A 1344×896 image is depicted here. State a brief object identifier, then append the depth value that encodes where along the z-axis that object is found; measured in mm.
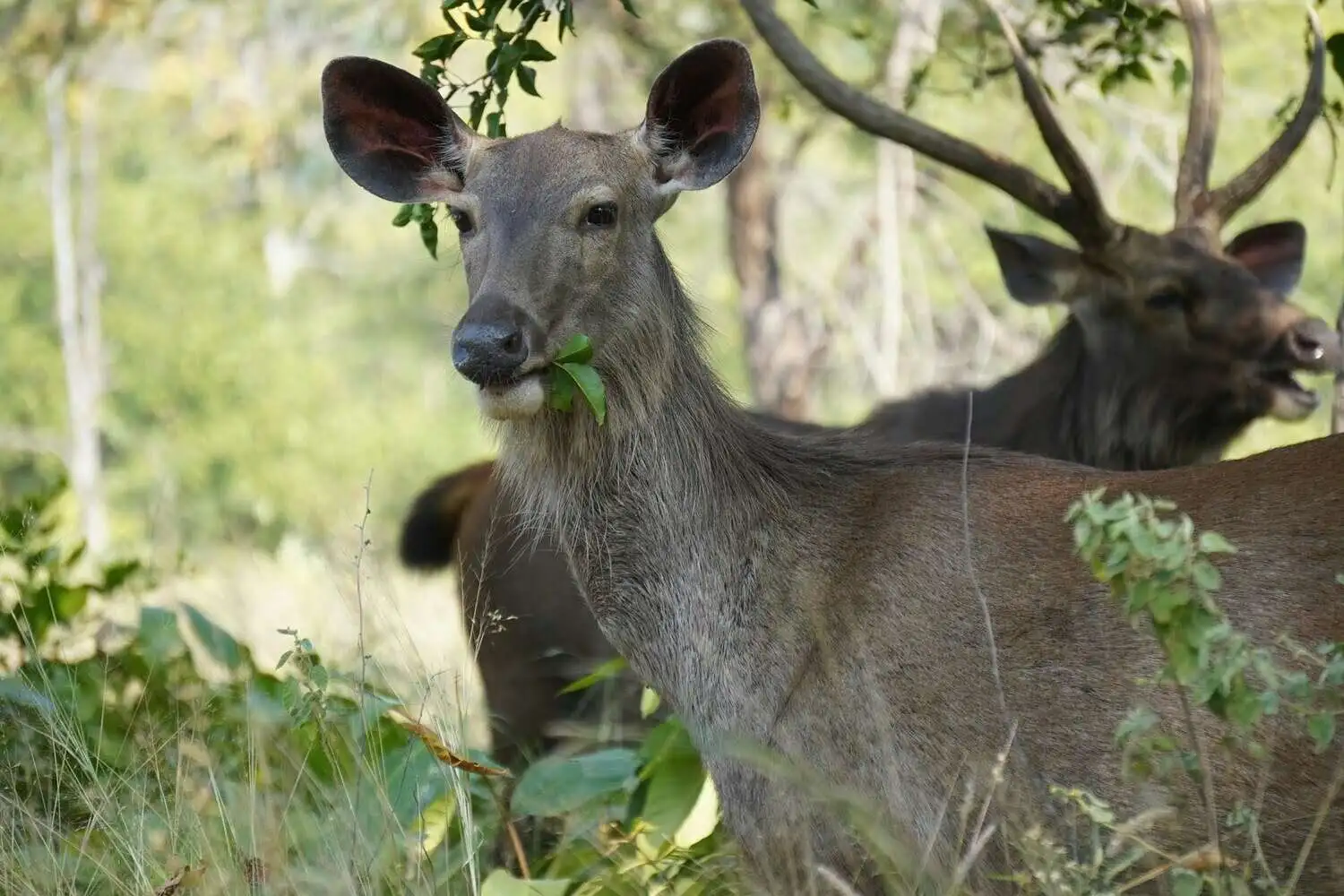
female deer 7871
